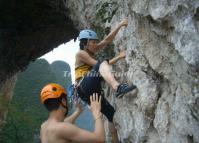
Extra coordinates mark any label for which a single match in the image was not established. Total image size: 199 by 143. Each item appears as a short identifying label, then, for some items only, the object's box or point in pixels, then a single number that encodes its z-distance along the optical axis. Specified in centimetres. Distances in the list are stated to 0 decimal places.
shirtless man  232
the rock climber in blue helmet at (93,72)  297
